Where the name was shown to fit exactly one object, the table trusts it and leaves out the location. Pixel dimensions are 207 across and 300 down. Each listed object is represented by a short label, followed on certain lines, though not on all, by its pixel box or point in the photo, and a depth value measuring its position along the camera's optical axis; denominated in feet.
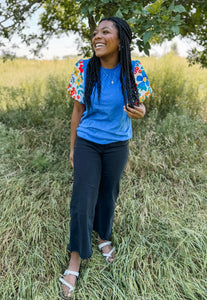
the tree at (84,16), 6.20
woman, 5.36
